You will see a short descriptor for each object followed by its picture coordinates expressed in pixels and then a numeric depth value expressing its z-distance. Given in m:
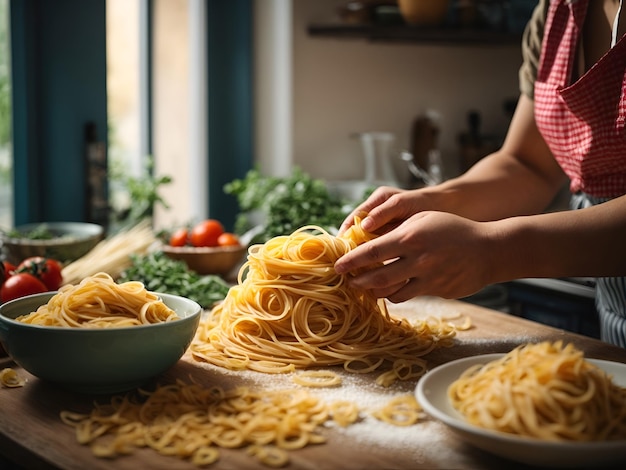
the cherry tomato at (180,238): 2.71
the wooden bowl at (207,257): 2.59
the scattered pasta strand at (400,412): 1.33
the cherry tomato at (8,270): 2.05
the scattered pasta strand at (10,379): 1.52
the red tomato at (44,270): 2.08
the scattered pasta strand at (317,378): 1.52
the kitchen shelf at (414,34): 3.64
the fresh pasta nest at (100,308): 1.49
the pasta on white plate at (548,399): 1.14
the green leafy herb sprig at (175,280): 2.18
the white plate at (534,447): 1.07
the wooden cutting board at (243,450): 1.18
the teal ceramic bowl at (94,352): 1.39
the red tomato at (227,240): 2.66
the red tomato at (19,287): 1.94
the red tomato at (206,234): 2.68
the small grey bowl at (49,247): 2.50
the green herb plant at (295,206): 2.67
